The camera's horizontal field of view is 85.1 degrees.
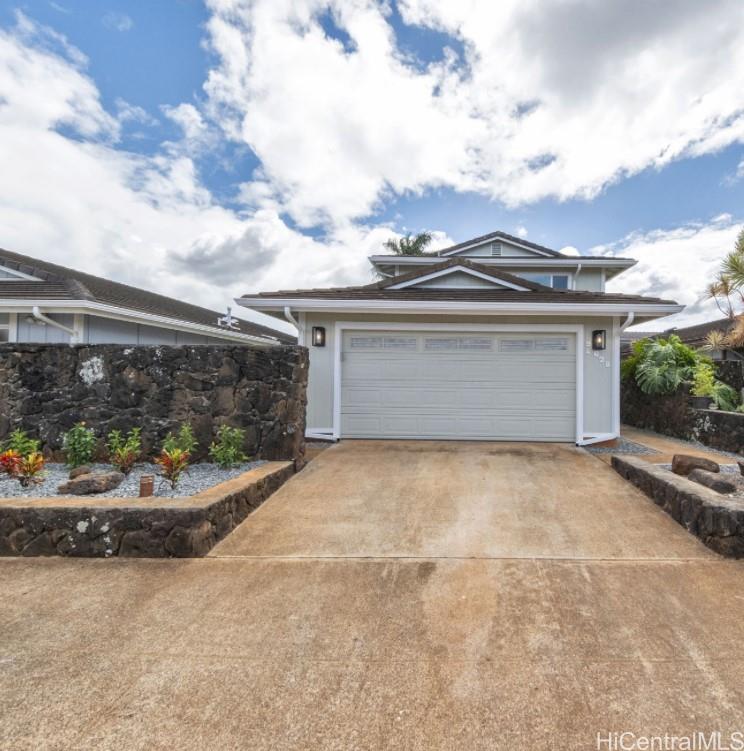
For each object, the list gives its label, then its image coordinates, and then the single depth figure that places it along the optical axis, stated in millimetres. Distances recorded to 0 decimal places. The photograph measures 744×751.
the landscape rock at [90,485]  4086
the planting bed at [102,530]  3320
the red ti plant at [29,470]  4266
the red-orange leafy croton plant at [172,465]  4242
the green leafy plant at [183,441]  5027
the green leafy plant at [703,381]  8062
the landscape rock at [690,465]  4867
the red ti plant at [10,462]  4312
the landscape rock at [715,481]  4090
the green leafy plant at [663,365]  8609
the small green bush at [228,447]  5031
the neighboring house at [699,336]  13591
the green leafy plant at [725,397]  7941
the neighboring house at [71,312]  8219
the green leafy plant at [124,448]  4832
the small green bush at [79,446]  5043
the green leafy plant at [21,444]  4922
